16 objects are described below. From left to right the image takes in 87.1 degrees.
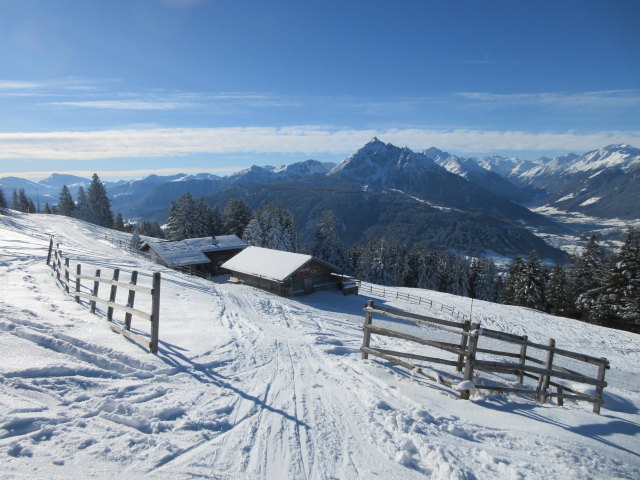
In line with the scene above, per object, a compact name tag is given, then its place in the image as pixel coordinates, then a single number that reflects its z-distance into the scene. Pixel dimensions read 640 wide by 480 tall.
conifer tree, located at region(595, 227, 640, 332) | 34.09
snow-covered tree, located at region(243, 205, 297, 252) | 54.75
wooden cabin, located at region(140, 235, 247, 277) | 40.25
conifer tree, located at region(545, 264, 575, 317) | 43.09
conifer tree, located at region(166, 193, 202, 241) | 60.31
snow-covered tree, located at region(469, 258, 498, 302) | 66.00
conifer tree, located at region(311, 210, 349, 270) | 61.25
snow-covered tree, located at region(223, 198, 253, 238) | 65.44
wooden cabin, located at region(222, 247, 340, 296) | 31.88
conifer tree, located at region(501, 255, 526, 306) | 47.44
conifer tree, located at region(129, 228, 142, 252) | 51.16
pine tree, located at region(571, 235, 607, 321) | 39.66
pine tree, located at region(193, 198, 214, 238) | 61.94
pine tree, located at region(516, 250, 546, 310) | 46.12
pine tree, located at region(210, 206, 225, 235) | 69.31
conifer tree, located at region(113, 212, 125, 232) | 84.59
